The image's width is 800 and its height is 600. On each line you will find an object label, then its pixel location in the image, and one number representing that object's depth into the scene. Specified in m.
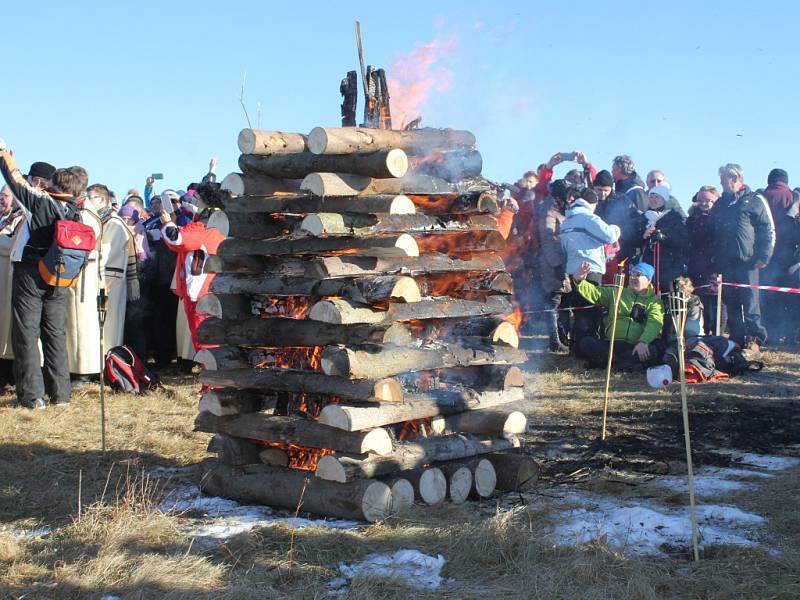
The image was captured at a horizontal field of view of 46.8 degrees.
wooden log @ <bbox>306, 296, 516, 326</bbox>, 5.88
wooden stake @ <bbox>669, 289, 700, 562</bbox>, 5.01
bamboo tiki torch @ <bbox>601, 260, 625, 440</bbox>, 8.02
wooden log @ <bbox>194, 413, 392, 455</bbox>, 5.91
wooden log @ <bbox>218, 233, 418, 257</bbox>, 6.14
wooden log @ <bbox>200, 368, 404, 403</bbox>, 5.96
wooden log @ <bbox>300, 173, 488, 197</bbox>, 6.04
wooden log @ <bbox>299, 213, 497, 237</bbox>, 6.01
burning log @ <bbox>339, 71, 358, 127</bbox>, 6.96
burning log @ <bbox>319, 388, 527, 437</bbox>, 5.86
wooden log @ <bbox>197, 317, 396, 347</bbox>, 6.09
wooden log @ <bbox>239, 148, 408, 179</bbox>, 5.99
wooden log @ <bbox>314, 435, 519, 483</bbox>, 5.87
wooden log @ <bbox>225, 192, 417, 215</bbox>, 6.16
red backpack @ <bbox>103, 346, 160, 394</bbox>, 10.80
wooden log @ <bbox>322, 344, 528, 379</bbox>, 5.93
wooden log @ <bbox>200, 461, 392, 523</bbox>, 5.82
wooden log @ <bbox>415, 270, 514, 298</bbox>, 6.83
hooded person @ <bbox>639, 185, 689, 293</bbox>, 13.56
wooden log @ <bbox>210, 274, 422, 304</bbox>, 5.93
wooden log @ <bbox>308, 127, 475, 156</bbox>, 6.07
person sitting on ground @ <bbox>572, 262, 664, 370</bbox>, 11.98
